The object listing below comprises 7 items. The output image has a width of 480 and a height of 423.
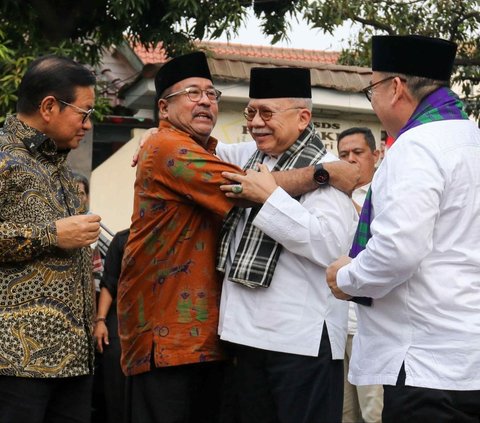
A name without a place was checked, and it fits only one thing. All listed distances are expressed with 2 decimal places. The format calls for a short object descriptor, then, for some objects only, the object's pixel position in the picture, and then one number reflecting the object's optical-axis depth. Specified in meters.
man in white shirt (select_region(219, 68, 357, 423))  3.84
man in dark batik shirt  3.67
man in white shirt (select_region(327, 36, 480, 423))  3.06
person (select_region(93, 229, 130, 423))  6.17
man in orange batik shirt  3.92
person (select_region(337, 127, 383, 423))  6.41
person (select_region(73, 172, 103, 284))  6.81
